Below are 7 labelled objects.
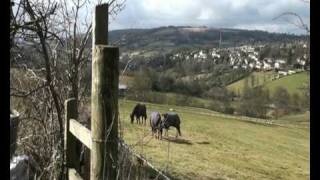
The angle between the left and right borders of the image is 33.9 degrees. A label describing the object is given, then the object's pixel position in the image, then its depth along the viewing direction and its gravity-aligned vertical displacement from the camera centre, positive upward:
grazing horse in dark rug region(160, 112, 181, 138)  25.69 -1.75
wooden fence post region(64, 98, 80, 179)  4.64 -0.49
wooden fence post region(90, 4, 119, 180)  2.71 -0.15
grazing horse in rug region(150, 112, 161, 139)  22.74 -1.49
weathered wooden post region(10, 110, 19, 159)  3.15 -0.28
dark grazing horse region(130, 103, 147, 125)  26.27 -1.44
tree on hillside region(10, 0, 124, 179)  4.77 +0.09
